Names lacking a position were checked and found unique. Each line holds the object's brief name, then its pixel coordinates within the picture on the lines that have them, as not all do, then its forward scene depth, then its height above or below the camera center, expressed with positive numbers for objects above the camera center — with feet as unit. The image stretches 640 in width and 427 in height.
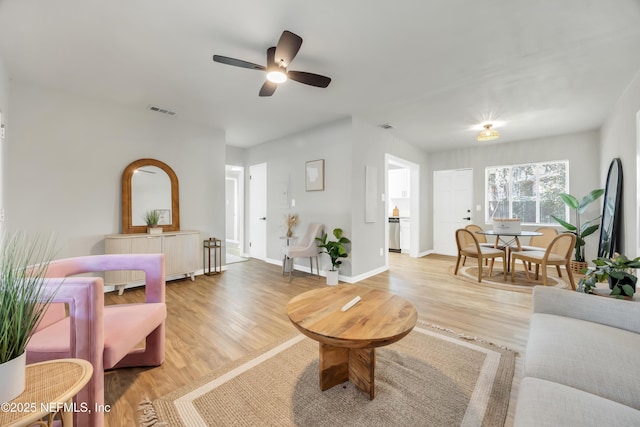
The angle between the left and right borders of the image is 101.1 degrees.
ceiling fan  6.58 +3.96
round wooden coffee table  4.32 -2.04
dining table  12.71 -1.14
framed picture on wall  14.40 +2.02
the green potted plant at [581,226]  14.12 -0.81
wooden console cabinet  11.04 -1.77
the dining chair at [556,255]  11.51 -2.07
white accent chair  13.30 -1.98
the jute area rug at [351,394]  4.51 -3.55
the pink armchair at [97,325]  3.97 -2.13
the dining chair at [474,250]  13.05 -2.05
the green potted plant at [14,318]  2.63 -1.16
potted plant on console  12.42 -0.52
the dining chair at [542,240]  14.15 -1.62
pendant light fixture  13.52 +3.92
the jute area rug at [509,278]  12.28 -3.49
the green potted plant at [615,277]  5.20 -1.35
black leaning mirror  11.35 -0.04
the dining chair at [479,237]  14.61 -1.70
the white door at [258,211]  18.33 -0.03
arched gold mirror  12.20 +0.77
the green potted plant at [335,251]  12.49 -1.91
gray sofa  2.77 -2.10
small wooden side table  2.52 -1.94
